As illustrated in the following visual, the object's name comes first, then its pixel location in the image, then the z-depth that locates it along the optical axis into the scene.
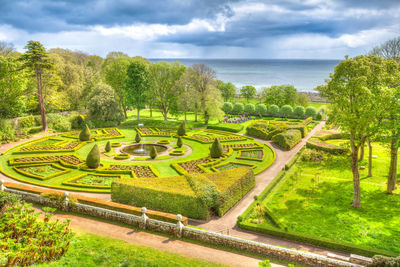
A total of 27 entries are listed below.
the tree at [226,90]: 86.94
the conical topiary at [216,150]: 32.91
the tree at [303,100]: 72.38
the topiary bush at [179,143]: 38.12
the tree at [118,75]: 59.03
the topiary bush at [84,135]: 39.73
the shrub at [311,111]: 63.41
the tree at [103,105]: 50.06
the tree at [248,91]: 92.46
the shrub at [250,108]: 70.31
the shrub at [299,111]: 63.98
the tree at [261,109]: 67.75
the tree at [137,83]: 54.09
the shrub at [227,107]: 72.41
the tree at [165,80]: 57.22
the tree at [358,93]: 19.98
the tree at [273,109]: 67.47
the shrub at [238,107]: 70.97
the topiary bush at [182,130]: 44.38
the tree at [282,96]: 72.00
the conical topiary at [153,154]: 33.16
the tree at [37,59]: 42.16
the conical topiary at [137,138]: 40.25
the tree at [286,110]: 65.38
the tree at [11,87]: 43.31
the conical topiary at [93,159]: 29.02
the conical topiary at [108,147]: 35.54
